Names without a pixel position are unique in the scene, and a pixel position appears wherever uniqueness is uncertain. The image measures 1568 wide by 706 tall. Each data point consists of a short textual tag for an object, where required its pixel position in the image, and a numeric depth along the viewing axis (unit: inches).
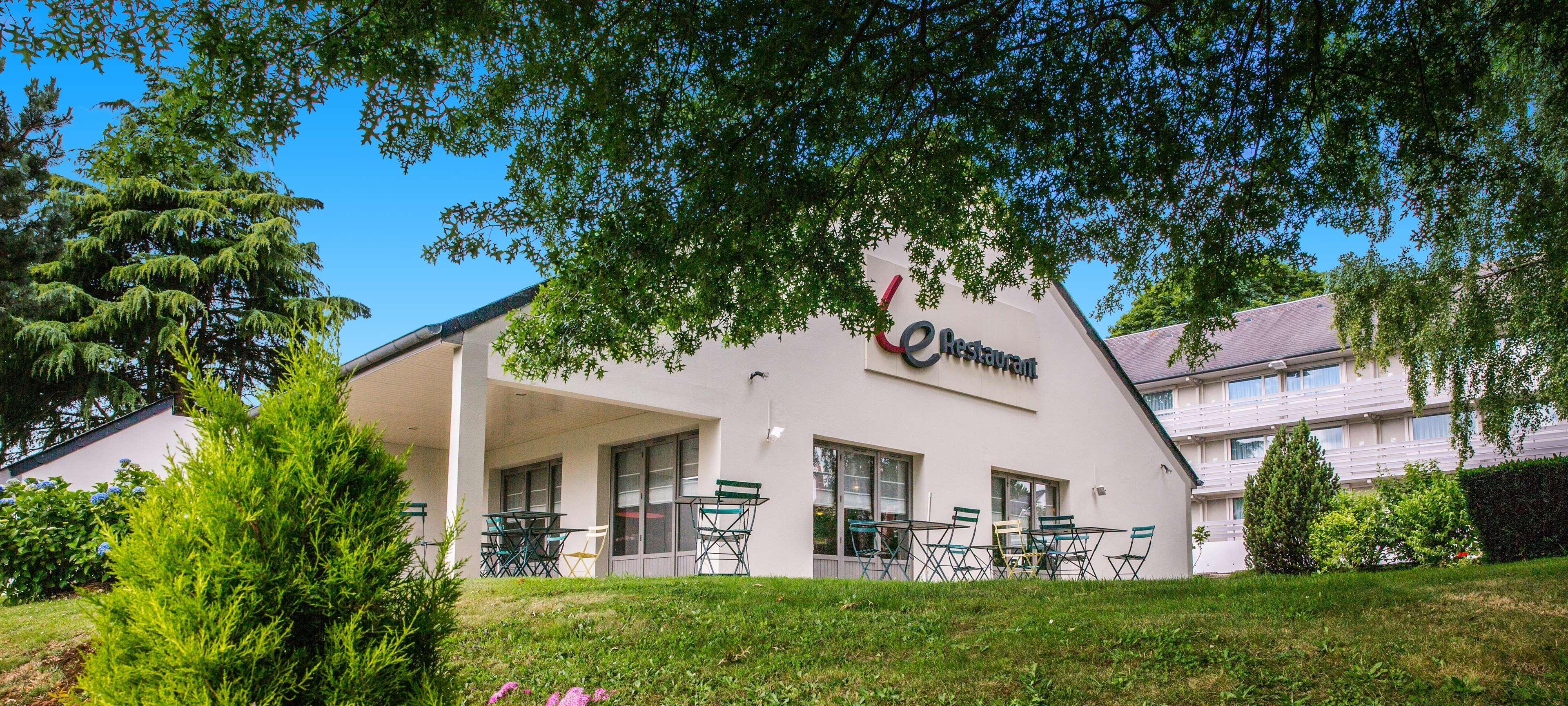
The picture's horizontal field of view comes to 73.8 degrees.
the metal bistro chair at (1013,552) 571.5
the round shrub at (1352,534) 678.5
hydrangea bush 423.8
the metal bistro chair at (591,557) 500.1
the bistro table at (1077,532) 555.5
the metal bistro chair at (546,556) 522.3
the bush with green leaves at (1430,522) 639.1
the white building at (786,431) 470.9
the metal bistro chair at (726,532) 478.3
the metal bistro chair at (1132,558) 589.6
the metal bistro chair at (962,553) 552.4
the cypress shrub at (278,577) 135.0
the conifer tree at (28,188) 446.6
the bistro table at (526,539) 494.6
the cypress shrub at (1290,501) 722.8
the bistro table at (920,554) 551.2
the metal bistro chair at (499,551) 502.9
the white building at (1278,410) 1134.4
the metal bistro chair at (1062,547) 578.9
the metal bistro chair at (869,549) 546.9
